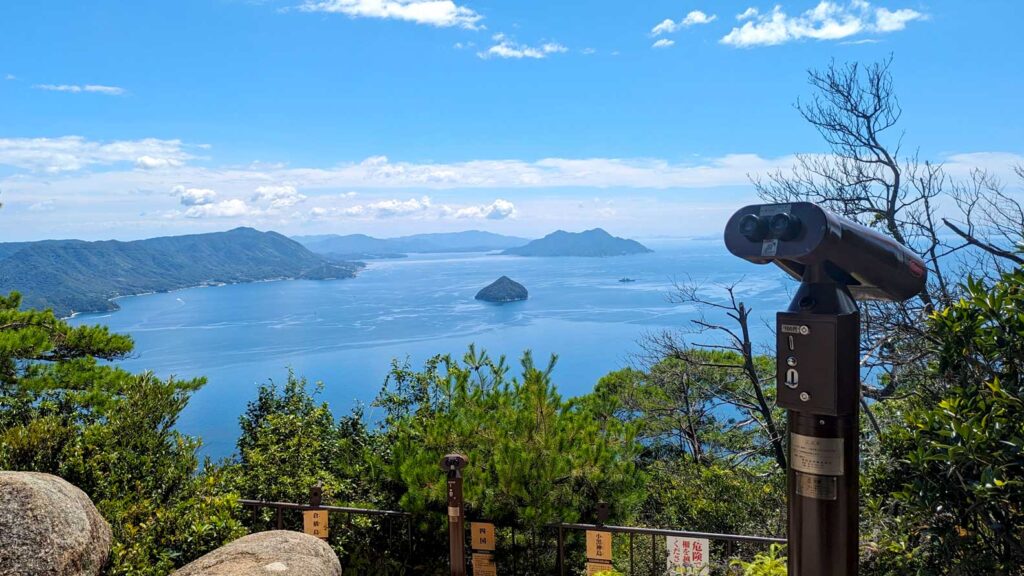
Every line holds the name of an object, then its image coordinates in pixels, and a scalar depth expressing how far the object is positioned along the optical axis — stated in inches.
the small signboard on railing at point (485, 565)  153.6
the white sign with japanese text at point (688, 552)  132.1
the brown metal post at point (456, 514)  137.9
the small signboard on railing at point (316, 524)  164.6
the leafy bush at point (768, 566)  90.5
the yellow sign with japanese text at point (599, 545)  141.3
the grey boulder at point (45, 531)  120.0
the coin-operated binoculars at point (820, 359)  48.2
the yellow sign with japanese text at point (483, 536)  153.9
